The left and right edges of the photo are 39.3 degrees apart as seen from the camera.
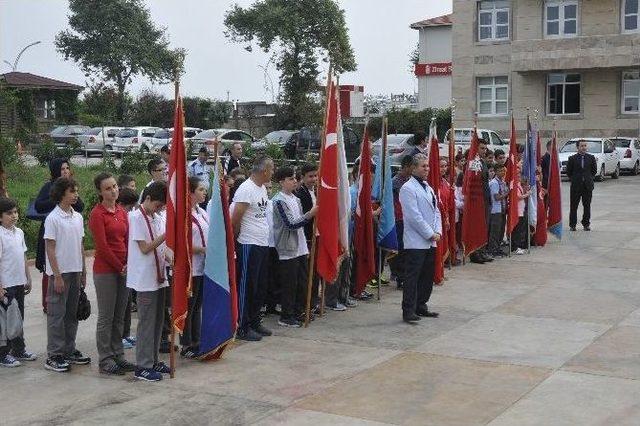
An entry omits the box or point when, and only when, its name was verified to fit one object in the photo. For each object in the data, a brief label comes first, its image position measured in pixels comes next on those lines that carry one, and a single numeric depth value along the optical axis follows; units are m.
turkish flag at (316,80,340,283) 9.79
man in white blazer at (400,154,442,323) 9.77
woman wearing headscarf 9.29
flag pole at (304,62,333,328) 9.73
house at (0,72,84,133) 54.81
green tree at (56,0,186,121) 62.69
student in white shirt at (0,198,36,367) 8.05
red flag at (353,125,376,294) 10.92
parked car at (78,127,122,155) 40.19
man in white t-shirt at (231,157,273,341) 9.10
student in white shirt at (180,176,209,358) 8.49
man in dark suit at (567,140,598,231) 18.20
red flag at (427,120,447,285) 12.08
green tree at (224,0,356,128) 52.50
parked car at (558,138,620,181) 33.78
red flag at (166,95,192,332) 7.58
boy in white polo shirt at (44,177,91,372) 7.86
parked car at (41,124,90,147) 42.24
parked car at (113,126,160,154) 41.19
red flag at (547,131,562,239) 16.80
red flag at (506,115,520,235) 14.91
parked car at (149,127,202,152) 40.42
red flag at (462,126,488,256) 14.02
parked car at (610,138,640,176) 36.34
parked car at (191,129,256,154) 35.96
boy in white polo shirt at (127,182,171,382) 7.64
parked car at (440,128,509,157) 36.29
